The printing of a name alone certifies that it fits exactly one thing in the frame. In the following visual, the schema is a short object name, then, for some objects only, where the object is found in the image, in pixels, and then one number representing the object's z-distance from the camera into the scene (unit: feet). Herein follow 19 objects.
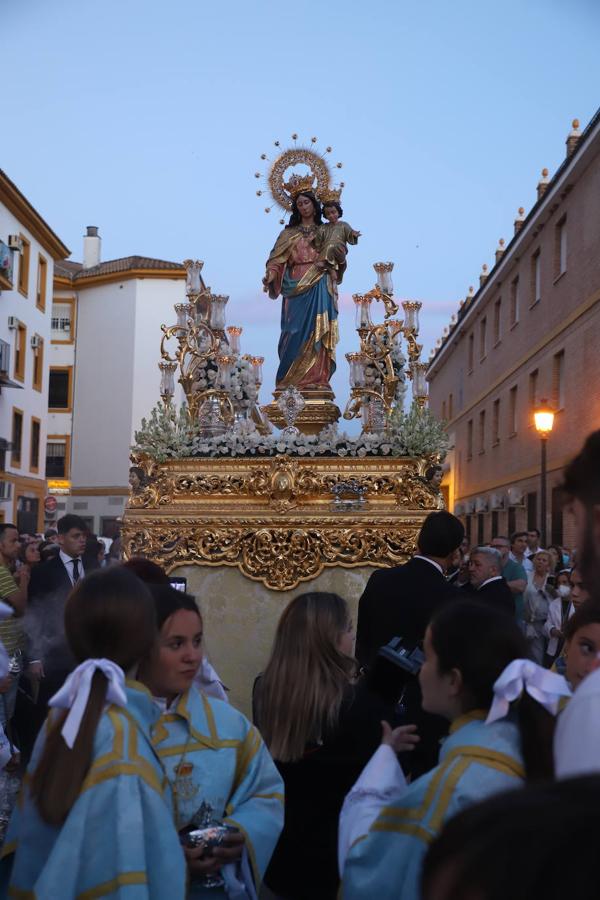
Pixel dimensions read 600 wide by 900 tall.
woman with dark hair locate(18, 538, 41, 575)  30.83
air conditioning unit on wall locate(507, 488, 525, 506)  84.07
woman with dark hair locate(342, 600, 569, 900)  7.39
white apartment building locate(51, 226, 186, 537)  127.85
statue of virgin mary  37.01
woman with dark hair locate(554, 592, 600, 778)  4.80
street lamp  48.62
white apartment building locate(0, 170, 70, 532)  101.76
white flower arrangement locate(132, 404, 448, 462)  29.63
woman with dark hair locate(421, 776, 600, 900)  2.60
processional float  28.55
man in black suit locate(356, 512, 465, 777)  14.90
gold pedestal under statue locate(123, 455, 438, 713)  28.37
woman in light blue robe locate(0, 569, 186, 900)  7.72
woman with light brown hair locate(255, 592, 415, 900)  11.34
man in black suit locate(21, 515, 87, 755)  20.53
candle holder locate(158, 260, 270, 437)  32.14
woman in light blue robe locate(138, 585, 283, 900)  9.13
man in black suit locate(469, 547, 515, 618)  18.11
